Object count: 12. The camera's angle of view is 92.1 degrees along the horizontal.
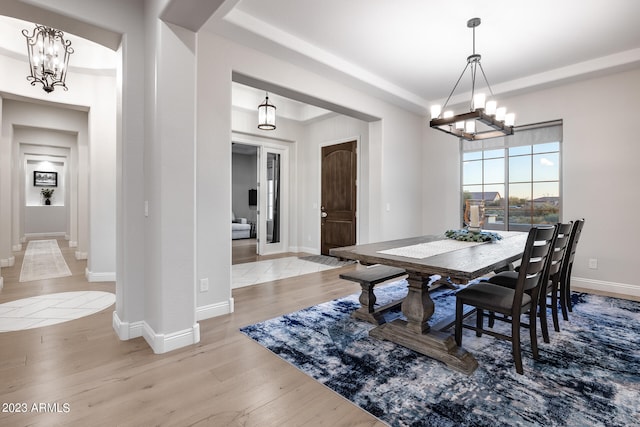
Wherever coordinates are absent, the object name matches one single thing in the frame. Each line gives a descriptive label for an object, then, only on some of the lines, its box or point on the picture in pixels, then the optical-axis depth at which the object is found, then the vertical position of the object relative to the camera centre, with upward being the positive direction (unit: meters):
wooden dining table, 1.93 -0.37
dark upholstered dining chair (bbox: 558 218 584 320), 2.76 -0.52
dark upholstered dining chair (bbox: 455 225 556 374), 1.95 -0.61
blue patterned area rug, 1.59 -1.05
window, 4.43 +0.51
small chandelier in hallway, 3.35 +1.69
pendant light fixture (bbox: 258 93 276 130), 5.01 +1.53
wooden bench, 2.82 -0.81
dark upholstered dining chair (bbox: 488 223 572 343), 2.29 -0.58
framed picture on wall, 9.66 +0.94
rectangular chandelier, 2.86 +0.89
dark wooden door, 6.05 +0.25
